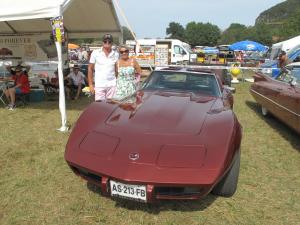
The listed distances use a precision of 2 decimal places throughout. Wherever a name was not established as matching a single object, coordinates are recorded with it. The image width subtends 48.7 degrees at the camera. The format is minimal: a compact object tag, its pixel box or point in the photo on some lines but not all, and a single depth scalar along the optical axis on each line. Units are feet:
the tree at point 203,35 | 366.63
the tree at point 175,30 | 405.80
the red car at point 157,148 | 9.74
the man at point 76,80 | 34.30
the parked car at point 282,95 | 18.25
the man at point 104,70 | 18.38
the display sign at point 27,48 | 39.11
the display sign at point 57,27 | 19.54
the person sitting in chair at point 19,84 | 29.40
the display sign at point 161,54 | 64.13
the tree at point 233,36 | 351.25
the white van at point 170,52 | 73.97
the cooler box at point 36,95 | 32.86
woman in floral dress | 18.24
